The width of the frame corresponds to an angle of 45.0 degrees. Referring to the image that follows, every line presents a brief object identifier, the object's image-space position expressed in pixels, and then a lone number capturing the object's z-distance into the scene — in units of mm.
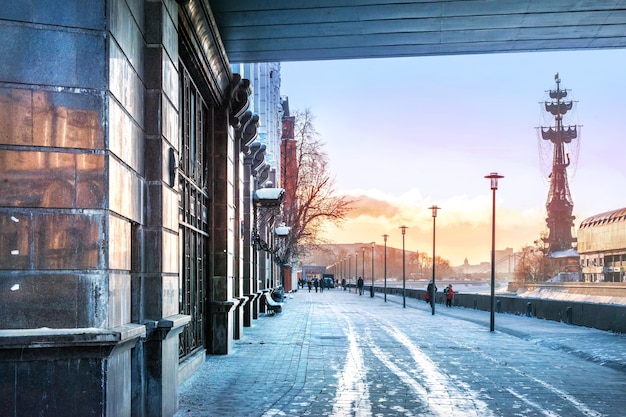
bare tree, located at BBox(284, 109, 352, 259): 49562
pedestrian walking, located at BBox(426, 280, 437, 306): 32812
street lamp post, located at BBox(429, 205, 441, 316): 32625
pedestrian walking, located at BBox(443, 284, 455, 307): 41619
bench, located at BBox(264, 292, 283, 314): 31005
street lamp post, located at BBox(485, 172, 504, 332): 22859
